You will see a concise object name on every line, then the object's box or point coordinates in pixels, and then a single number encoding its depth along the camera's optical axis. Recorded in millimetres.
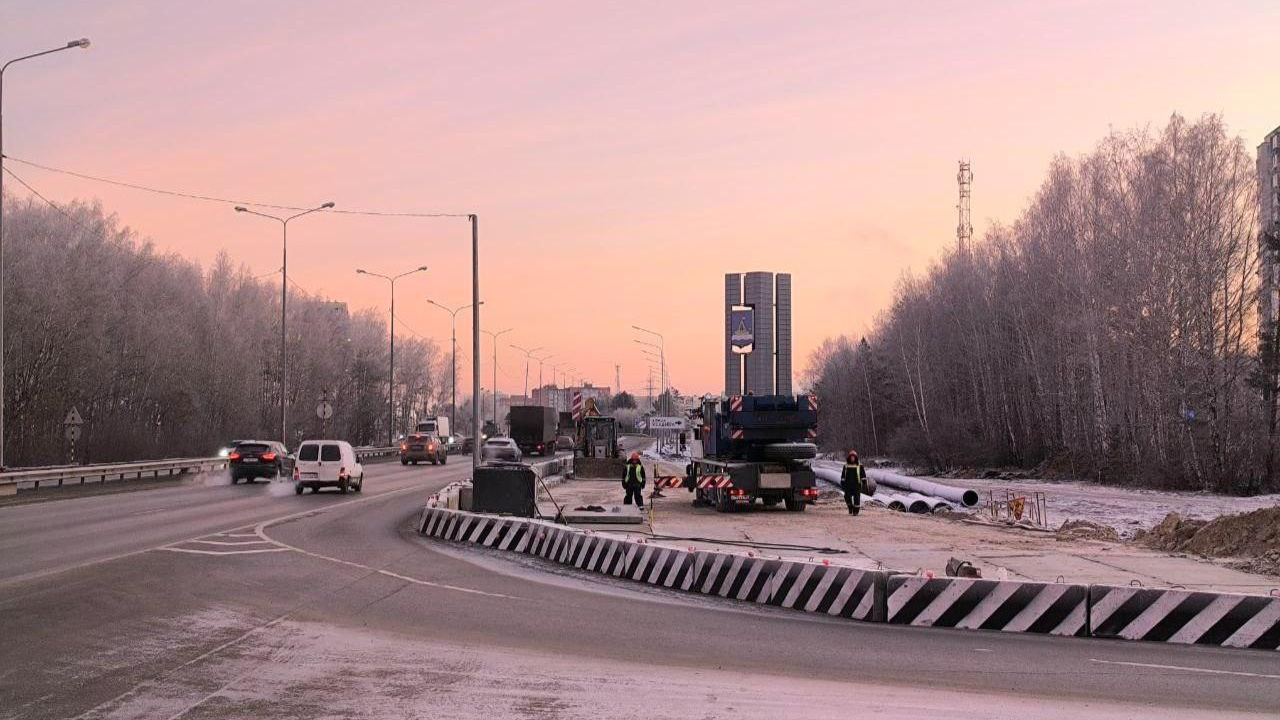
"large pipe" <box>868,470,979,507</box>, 35375
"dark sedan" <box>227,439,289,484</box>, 44969
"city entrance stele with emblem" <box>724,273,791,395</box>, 86750
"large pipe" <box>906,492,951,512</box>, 34625
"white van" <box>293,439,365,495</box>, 36750
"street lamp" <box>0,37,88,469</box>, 35219
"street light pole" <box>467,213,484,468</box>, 36500
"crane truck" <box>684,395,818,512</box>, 29578
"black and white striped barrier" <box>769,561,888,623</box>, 13156
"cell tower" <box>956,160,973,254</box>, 125000
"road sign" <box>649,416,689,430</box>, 60888
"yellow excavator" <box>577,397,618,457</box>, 55938
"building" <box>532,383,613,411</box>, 182162
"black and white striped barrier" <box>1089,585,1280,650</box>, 11516
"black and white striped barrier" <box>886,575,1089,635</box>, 12250
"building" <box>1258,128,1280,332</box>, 47938
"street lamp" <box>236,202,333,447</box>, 54750
